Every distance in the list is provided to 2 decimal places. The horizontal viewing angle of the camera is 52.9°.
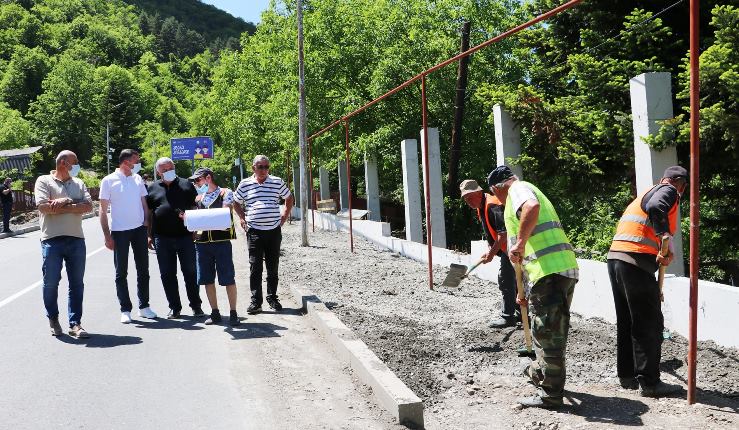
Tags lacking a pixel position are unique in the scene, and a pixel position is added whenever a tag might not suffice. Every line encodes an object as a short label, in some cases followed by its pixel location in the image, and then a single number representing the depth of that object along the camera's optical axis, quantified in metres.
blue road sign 48.16
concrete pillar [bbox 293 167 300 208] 40.07
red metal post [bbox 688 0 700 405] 4.86
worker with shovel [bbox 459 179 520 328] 7.53
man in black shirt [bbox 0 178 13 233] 25.54
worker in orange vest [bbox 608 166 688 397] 5.30
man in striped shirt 8.86
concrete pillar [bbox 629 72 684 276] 8.34
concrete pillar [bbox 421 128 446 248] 17.97
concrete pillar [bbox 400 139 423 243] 18.73
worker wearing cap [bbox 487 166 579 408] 5.05
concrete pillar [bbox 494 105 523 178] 12.55
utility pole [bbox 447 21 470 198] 24.92
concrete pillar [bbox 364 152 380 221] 26.22
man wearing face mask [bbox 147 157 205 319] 8.54
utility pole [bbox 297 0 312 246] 19.48
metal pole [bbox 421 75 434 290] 10.66
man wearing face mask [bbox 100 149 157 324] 8.24
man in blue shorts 8.24
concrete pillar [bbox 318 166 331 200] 36.68
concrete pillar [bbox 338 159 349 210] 31.39
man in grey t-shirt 7.36
